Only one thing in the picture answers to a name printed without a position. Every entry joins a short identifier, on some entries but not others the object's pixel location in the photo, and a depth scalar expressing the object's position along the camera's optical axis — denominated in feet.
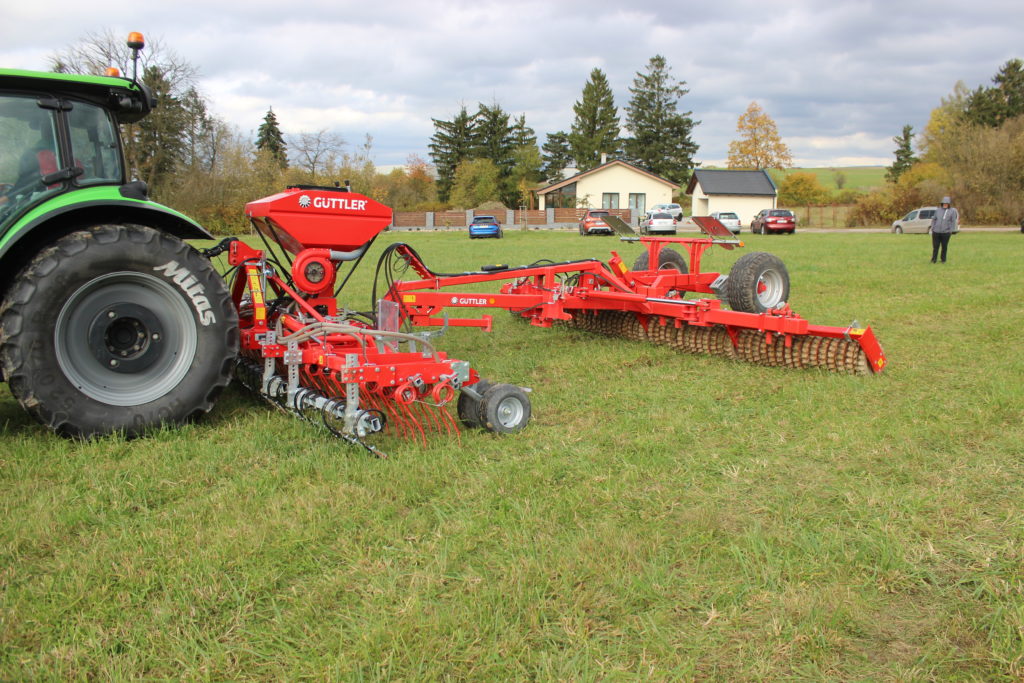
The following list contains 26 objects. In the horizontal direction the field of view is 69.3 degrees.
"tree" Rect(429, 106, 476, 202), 206.08
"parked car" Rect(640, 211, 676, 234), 95.25
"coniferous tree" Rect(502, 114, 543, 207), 195.11
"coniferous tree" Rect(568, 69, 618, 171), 227.40
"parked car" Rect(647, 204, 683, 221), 129.23
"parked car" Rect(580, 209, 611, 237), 114.62
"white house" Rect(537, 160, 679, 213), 181.06
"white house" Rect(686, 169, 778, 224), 171.12
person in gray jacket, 49.03
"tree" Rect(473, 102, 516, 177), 203.72
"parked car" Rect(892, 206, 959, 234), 104.73
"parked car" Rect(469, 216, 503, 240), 106.83
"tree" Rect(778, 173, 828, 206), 209.05
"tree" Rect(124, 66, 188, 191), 112.88
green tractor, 12.47
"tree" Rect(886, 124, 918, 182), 219.82
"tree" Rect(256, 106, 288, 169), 231.91
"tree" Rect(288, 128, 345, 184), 176.96
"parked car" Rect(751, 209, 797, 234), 113.29
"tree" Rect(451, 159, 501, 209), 189.78
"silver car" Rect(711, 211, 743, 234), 119.44
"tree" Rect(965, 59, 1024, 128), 168.35
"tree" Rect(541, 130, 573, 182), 239.30
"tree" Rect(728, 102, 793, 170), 221.25
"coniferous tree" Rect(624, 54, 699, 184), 223.30
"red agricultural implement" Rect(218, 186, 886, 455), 13.74
